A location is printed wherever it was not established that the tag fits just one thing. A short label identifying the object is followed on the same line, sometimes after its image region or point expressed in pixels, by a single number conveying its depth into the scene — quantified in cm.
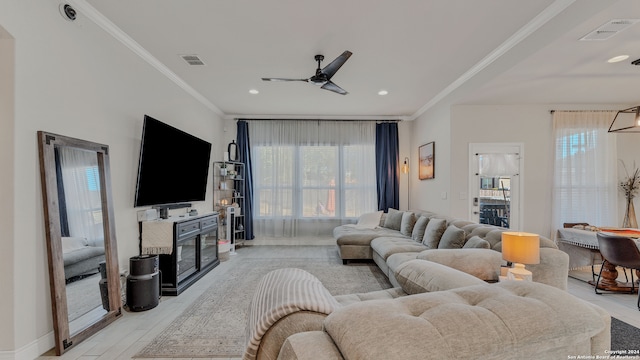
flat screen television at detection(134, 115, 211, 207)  314
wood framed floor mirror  212
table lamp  203
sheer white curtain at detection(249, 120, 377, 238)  615
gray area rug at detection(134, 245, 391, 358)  225
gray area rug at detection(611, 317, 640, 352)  227
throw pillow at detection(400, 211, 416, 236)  461
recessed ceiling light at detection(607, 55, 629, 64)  291
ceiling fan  292
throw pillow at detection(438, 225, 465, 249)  312
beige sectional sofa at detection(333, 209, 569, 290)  221
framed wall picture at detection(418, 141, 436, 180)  523
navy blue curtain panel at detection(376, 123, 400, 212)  612
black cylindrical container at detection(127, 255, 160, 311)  286
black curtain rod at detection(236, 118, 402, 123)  620
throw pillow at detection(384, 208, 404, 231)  516
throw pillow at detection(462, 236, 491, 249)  273
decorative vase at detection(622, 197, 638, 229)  434
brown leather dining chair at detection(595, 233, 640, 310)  304
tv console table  327
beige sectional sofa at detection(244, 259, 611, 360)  68
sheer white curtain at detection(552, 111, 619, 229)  444
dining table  343
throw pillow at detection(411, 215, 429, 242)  407
